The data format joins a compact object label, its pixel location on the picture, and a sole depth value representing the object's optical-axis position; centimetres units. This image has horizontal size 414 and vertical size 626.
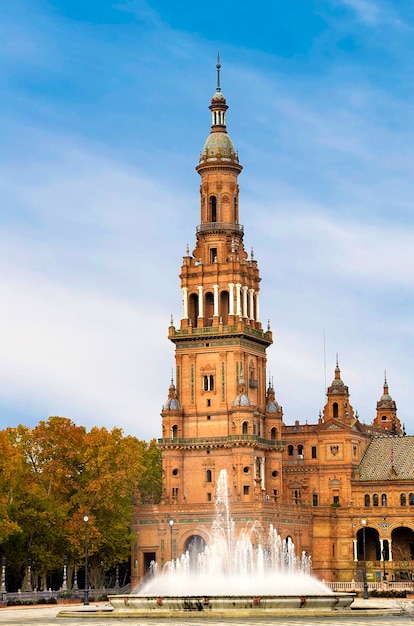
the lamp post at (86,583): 9794
